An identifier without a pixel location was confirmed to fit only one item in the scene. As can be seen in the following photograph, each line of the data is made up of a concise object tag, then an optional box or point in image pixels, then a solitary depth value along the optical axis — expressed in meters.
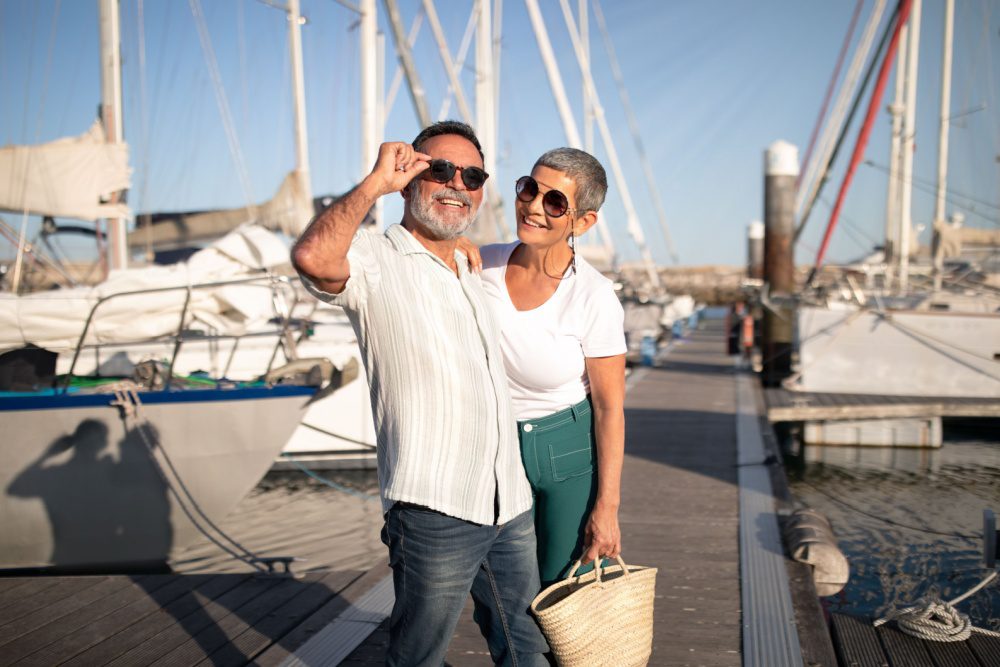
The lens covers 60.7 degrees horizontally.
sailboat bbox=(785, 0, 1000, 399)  11.23
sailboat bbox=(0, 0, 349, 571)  6.13
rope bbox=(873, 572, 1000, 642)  3.94
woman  2.43
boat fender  4.90
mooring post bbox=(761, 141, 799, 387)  13.40
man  2.09
